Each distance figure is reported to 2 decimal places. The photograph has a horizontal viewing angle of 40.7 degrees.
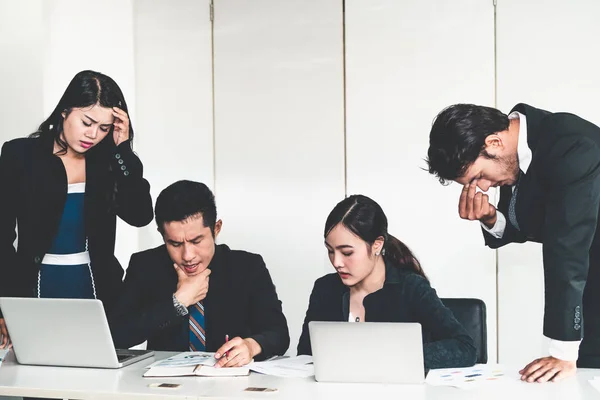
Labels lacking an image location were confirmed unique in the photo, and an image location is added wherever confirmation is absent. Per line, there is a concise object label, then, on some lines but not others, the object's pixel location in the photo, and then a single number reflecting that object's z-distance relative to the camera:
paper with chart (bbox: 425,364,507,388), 2.06
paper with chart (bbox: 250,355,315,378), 2.21
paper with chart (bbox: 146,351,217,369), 2.33
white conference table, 1.94
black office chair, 2.53
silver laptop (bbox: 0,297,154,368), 2.24
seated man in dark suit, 2.57
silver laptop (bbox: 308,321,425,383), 2.01
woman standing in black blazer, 2.71
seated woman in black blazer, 2.50
